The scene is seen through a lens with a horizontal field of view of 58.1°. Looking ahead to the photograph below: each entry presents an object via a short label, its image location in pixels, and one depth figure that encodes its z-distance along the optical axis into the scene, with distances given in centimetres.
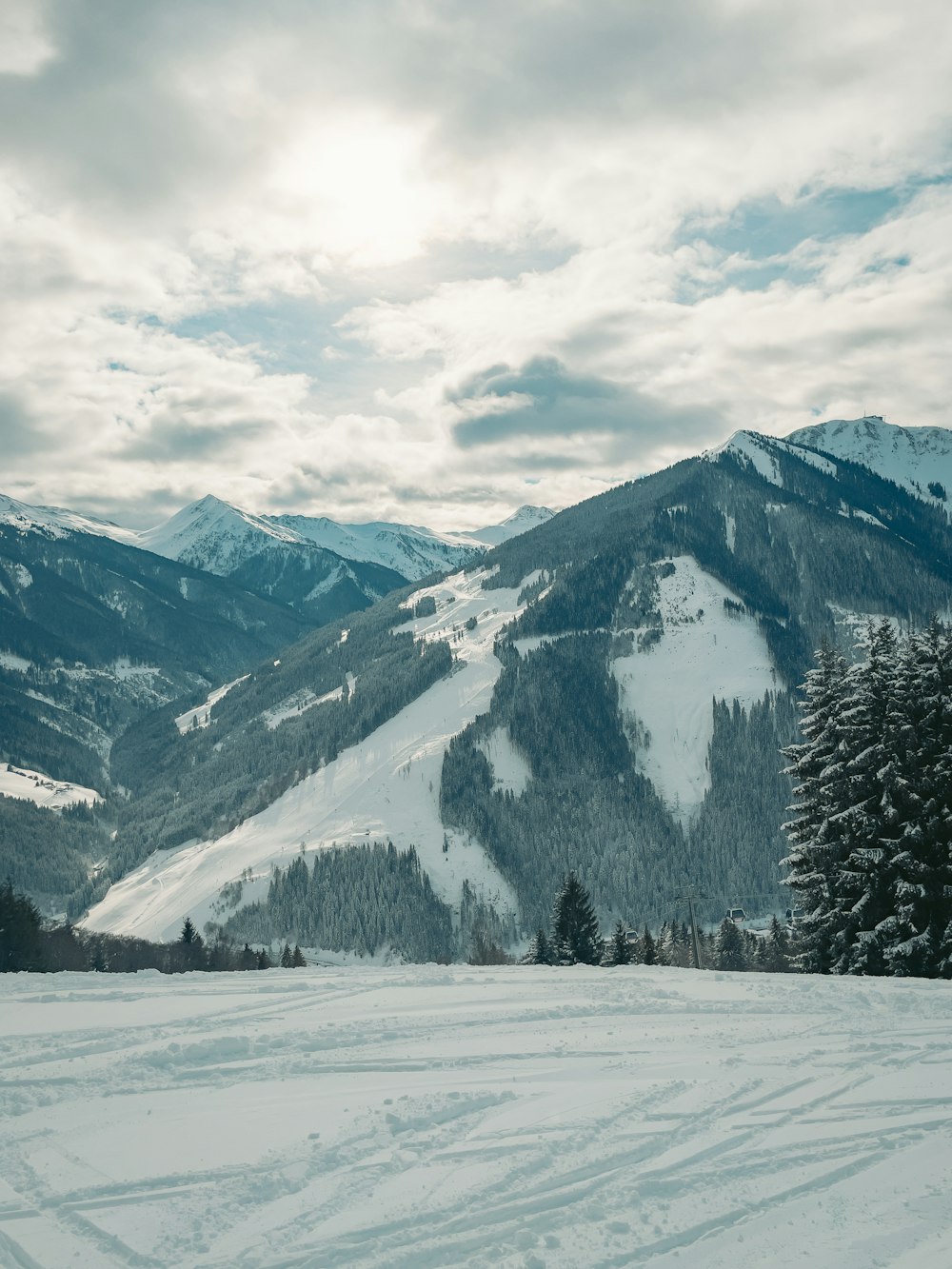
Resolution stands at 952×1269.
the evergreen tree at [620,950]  5512
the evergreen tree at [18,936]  5447
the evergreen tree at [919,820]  2534
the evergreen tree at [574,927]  5319
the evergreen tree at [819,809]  2767
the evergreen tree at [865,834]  2623
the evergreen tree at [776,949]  6694
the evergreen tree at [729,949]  7452
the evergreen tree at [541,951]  5975
